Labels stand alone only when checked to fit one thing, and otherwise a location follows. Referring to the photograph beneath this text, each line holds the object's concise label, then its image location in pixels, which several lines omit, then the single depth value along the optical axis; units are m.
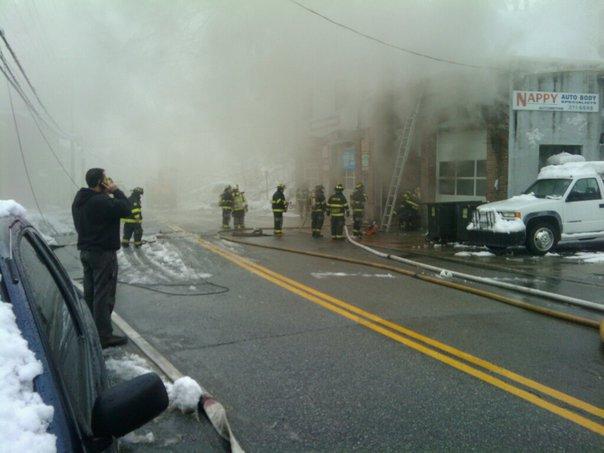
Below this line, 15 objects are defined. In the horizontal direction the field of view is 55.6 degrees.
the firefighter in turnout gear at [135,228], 13.31
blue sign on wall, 23.62
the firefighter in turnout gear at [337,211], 15.37
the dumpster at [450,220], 13.60
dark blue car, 1.46
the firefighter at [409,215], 17.62
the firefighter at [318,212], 16.38
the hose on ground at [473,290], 5.98
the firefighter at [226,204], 18.58
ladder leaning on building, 17.38
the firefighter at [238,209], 18.42
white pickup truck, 11.83
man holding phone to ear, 5.18
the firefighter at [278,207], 16.55
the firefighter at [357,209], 16.16
